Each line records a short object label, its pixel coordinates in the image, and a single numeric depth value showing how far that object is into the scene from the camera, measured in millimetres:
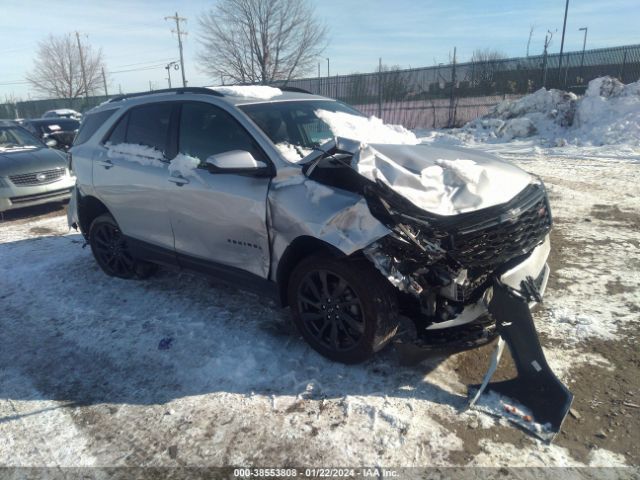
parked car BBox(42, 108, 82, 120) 30594
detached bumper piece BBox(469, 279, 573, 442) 2721
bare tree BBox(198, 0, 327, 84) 24953
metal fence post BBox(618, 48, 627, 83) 17344
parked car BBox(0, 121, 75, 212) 8062
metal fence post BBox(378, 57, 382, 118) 21358
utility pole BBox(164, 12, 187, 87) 39216
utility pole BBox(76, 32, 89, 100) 46991
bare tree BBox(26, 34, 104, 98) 46594
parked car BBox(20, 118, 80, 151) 12031
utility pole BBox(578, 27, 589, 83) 18266
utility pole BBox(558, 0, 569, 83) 18672
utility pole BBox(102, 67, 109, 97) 49631
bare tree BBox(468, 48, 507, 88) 19453
